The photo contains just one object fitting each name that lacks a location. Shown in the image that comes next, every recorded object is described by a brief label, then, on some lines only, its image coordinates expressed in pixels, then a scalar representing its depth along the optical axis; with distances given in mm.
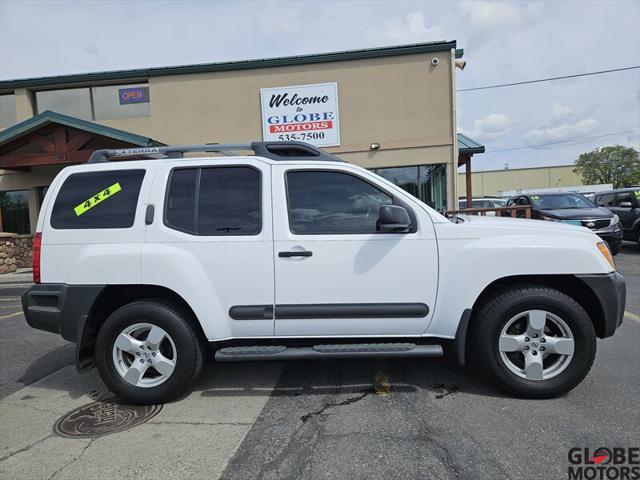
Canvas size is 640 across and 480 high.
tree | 61875
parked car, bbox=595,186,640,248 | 12133
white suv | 3217
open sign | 14312
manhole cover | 3053
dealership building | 12656
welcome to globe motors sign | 13336
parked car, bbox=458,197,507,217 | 19744
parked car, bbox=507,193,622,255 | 10281
